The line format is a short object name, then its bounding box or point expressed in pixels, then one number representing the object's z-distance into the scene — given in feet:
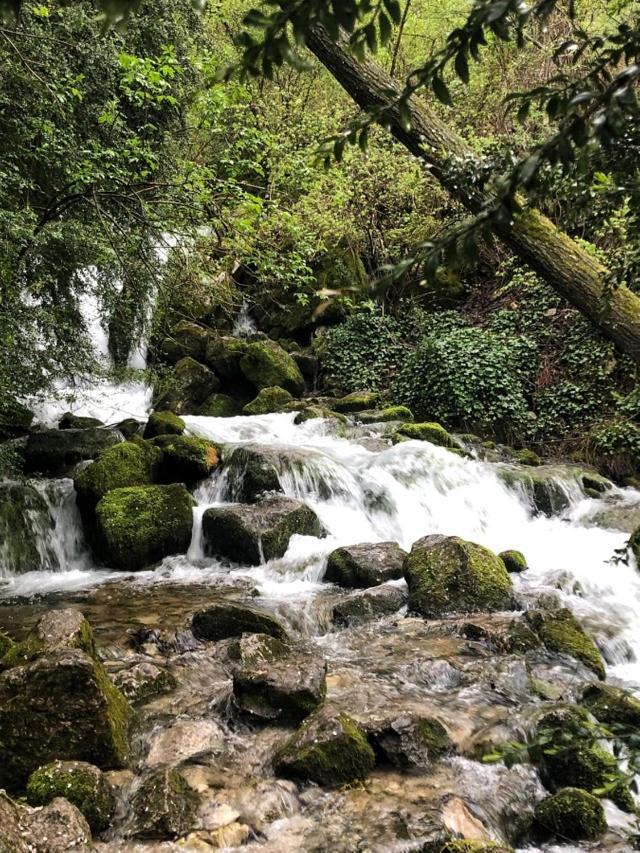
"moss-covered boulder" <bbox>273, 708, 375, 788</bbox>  11.37
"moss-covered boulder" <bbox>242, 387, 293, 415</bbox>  49.93
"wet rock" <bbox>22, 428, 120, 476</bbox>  33.60
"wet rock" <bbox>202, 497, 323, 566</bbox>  26.37
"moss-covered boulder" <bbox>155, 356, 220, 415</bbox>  52.54
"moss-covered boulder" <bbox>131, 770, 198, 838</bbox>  9.98
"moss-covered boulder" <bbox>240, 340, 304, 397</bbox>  53.88
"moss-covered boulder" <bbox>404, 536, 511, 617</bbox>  20.61
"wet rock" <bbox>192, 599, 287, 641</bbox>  17.87
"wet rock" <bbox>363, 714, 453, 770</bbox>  12.00
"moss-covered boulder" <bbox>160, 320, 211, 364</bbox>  56.75
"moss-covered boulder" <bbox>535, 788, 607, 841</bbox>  10.47
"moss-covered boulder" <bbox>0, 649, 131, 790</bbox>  10.96
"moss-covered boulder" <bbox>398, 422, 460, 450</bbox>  41.34
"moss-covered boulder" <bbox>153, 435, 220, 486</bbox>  32.89
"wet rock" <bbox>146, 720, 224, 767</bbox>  12.17
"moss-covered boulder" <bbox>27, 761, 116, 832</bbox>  10.02
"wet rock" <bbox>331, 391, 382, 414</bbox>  50.78
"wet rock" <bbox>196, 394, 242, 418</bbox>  52.22
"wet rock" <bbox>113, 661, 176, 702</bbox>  14.49
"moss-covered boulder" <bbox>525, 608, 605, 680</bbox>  16.92
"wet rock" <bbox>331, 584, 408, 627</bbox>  20.10
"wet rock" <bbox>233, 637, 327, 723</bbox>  13.37
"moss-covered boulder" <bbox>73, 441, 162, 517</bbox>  28.96
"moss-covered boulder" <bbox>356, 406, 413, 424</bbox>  46.86
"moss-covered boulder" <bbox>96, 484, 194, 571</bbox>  26.32
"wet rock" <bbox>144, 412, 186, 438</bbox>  38.65
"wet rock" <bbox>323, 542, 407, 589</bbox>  23.40
